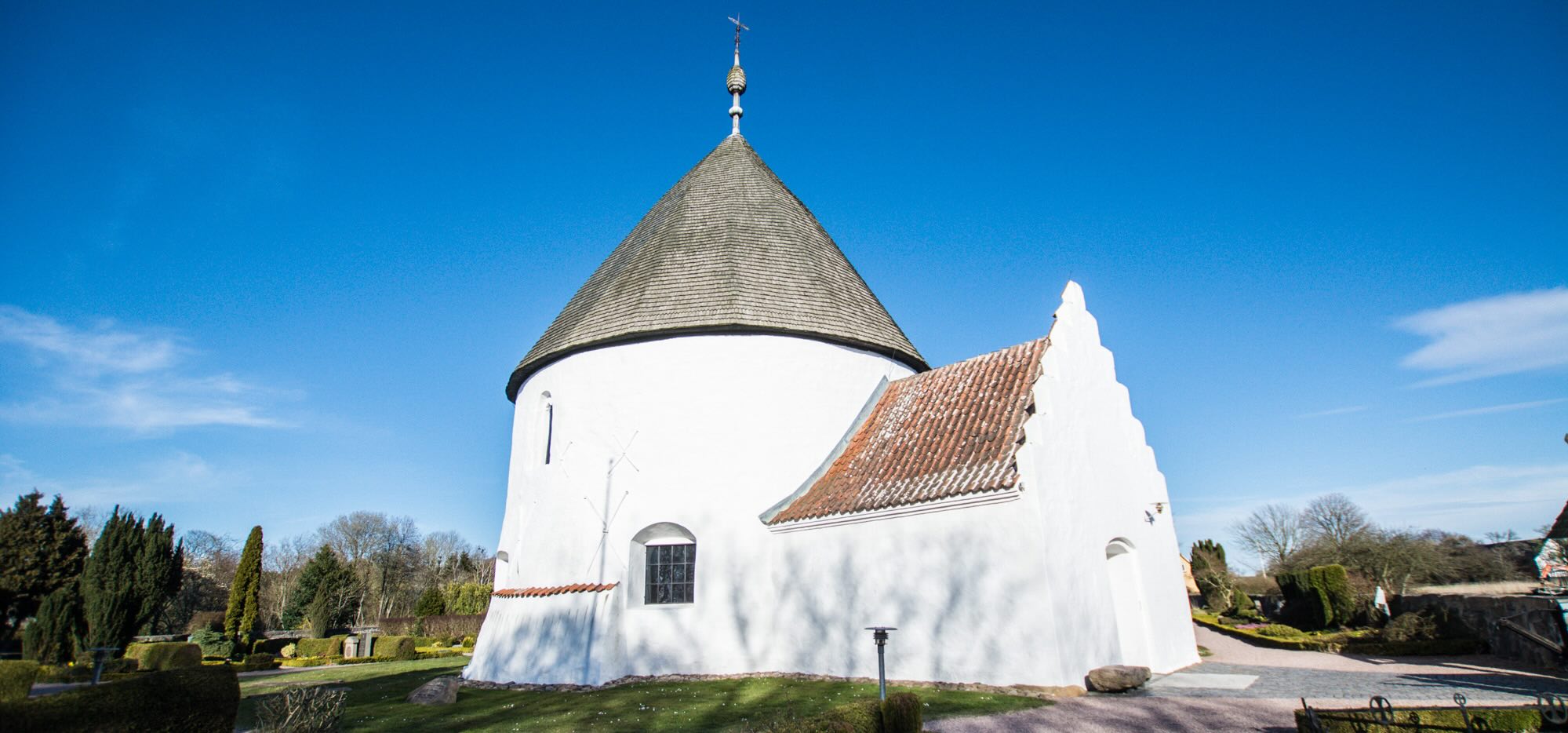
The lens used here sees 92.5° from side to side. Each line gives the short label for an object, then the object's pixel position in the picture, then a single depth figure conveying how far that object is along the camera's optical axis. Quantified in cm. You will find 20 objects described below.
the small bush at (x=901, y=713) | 633
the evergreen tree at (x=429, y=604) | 3597
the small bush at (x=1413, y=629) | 1468
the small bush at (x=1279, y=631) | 1781
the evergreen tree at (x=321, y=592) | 3481
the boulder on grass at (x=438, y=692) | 1096
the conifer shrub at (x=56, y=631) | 2417
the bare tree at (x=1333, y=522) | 3800
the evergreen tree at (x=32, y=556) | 2586
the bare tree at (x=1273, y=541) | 4569
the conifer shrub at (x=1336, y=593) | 1975
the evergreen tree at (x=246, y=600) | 3194
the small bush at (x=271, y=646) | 3067
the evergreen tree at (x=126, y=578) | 2455
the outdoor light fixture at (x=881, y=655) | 745
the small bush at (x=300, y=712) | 711
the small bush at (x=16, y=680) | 1478
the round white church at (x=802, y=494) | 1017
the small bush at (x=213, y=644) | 2906
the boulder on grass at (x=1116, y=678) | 933
